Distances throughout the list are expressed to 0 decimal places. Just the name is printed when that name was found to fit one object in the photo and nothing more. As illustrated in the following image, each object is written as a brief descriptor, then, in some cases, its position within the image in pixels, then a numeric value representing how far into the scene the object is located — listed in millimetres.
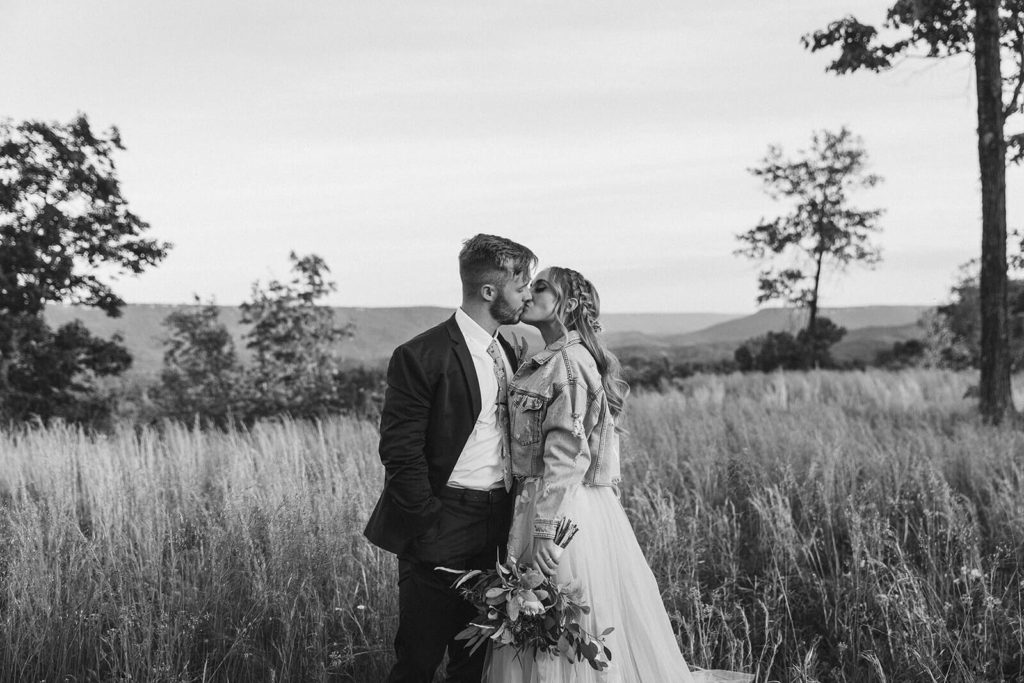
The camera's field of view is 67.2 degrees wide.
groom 2826
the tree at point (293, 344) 12992
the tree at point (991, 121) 9641
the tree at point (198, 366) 14305
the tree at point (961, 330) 25266
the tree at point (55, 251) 14633
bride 2756
